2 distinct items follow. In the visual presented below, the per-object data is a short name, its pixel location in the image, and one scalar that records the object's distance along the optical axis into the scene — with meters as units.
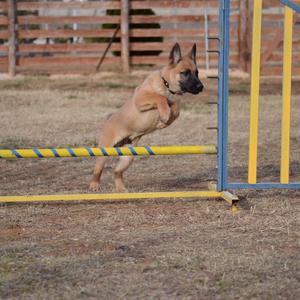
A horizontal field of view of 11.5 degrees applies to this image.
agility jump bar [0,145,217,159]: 10.56
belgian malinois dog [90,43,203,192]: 12.41
